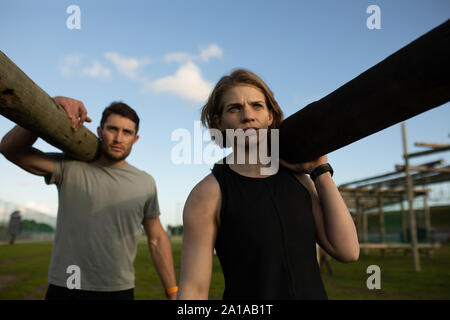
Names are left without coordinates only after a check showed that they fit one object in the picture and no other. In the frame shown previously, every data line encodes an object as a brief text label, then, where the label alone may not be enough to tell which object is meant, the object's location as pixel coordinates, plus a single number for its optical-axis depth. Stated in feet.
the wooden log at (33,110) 4.55
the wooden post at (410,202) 30.86
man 8.01
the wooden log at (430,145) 29.46
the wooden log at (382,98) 2.62
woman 3.98
